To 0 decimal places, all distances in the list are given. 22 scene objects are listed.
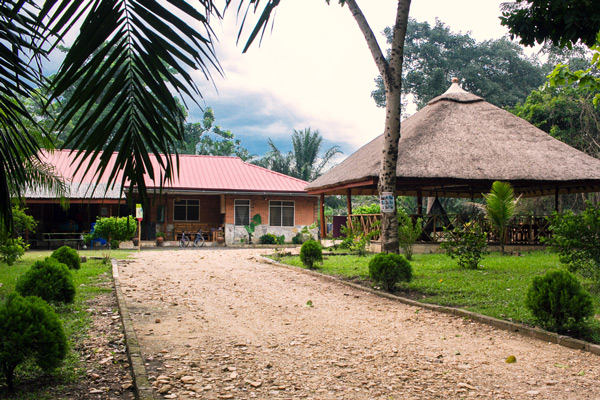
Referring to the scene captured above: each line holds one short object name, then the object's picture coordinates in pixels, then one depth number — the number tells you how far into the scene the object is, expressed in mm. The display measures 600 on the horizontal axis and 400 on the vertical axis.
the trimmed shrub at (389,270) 9031
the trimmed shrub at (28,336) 3846
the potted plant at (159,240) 23859
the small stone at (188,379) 4258
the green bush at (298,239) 25781
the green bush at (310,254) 12750
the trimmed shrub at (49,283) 7219
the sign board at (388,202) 10812
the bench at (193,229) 25688
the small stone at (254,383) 4184
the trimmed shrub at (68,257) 11883
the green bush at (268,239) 25188
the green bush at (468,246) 11289
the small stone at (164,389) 4004
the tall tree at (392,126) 10742
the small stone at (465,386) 4096
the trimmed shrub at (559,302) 5598
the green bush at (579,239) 7379
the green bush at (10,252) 13071
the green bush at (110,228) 19062
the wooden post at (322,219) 21594
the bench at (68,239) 21523
